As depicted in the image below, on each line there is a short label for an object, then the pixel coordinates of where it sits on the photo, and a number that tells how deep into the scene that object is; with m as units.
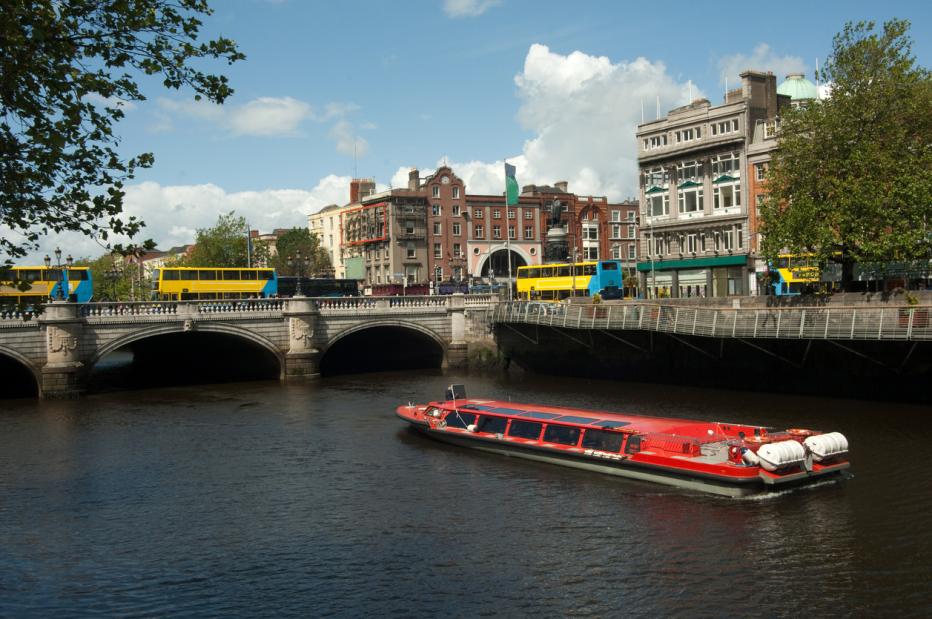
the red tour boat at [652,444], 27.98
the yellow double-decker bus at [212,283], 70.00
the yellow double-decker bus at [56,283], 59.06
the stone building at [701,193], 71.25
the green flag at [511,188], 76.94
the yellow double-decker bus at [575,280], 72.69
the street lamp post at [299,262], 125.96
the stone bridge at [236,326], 53.00
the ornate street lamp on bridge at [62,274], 56.88
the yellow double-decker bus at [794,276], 52.09
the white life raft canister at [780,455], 27.55
